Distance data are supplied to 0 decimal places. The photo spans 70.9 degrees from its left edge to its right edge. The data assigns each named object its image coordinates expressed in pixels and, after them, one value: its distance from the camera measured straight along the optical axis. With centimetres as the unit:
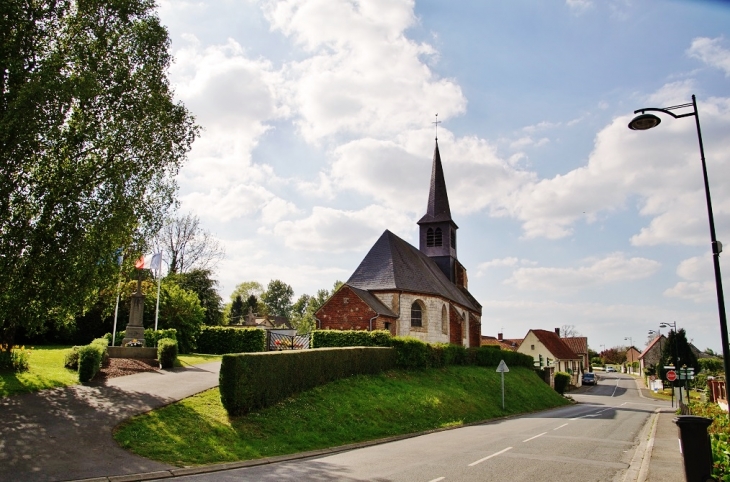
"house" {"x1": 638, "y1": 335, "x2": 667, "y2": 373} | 9108
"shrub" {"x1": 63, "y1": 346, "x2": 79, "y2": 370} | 1781
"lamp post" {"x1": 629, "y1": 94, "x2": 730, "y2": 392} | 905
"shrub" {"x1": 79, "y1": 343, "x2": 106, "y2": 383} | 1573
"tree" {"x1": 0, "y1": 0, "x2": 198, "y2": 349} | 1341
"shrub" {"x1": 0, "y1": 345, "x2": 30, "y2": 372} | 1584
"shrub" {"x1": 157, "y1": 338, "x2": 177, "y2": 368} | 2053
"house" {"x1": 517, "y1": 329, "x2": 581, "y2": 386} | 6969
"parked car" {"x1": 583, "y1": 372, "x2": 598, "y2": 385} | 6831
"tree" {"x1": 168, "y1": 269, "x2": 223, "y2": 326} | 4512
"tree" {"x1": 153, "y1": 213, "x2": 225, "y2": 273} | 4953
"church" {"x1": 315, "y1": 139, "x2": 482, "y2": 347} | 3241
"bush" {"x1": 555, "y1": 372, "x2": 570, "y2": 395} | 5000
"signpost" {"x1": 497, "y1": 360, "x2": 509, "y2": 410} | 2496
